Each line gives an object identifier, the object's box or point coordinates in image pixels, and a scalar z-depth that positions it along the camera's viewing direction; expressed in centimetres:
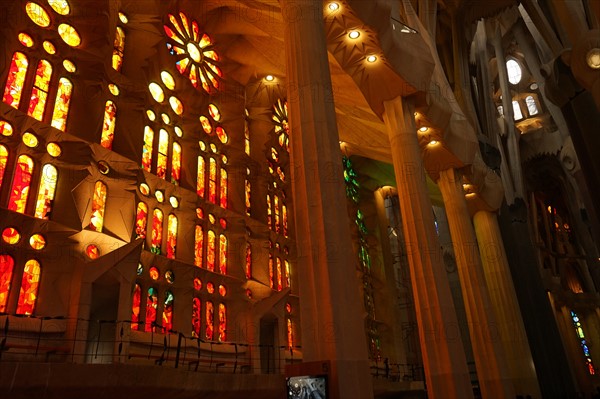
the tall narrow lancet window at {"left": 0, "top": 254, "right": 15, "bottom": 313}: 925
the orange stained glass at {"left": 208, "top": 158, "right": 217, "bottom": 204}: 1595
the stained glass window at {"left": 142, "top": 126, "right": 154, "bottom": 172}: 1356
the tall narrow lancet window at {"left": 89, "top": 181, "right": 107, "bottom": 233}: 1125
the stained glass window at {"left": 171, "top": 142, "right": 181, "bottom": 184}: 1450
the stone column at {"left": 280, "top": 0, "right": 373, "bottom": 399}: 623
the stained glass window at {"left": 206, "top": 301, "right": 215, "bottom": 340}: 1404
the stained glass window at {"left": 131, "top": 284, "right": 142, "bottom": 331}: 1154
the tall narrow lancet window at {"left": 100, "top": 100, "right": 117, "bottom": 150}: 1246
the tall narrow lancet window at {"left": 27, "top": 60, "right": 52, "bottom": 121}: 1103
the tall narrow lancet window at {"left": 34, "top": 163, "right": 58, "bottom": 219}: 1045
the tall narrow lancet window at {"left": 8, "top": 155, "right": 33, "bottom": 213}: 1007
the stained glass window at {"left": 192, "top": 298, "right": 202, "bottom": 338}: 1352
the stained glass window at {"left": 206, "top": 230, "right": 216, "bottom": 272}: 1487
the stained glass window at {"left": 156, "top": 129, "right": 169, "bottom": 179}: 1409
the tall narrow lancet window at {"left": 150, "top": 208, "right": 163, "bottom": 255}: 1294
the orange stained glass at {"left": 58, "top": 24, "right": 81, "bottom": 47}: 1235
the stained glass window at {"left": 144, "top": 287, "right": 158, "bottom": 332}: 1194
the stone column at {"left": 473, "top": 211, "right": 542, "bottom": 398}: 1631
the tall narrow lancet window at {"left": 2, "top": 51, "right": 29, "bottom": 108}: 1059
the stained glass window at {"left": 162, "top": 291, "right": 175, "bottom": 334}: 1259
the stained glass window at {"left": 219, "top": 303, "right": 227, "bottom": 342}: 1447
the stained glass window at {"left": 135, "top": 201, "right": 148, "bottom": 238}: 1248
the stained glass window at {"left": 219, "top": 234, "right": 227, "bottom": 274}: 1534
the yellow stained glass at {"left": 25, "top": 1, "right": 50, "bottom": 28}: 1159
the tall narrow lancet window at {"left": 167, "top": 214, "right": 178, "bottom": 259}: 1341
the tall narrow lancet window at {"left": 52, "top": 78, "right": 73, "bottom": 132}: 1139
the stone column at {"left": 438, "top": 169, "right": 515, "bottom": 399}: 1298
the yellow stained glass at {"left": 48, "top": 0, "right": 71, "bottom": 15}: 1234
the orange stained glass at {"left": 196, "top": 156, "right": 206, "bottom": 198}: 1547
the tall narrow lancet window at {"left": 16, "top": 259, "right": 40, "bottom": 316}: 955
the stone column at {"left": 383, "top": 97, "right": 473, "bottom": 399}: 966
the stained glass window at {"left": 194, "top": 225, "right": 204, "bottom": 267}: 1438
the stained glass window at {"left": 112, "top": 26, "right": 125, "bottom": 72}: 1365
